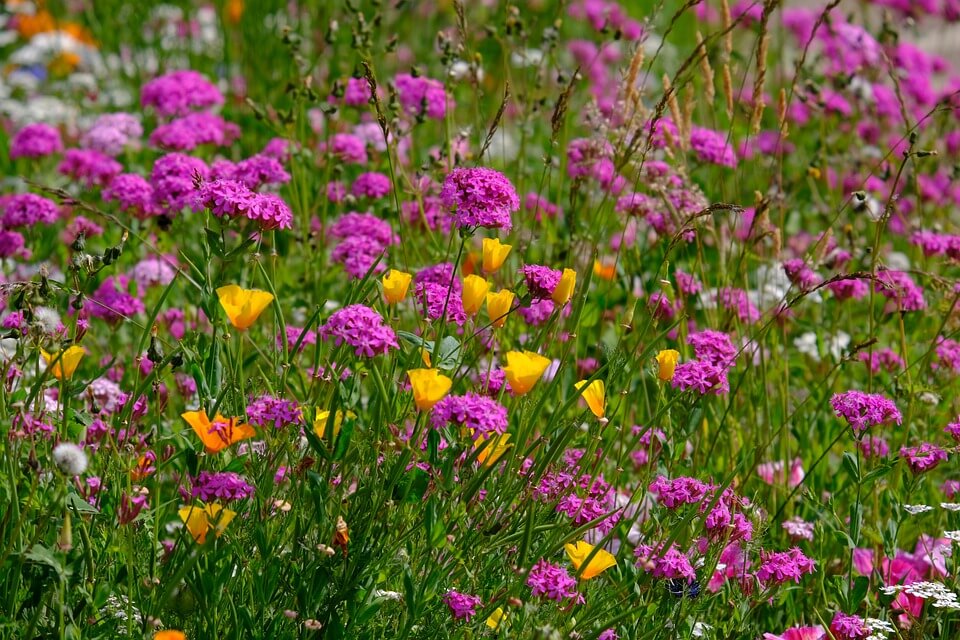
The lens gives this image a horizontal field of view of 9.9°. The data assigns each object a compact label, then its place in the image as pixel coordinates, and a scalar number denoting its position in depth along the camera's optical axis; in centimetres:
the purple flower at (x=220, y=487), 272
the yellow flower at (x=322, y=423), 272
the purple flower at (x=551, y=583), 272
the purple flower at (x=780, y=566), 276
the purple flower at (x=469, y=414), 267
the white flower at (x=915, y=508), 280
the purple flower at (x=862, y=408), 278
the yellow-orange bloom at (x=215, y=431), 268
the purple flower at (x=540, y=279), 275
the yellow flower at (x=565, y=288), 273
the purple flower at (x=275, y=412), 271
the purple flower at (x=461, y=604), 271
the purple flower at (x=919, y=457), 281
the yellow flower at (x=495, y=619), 271
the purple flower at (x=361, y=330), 268
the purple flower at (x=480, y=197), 273
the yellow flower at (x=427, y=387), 266
